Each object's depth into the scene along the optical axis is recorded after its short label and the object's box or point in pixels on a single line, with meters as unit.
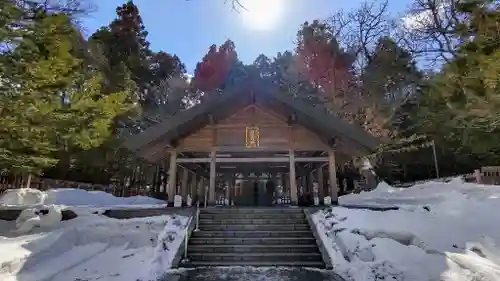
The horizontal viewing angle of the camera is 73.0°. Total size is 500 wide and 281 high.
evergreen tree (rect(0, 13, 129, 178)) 6.92
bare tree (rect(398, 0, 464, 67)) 17.45
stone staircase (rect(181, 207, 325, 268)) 7.82
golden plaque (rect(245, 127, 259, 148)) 12.32
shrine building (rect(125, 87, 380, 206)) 11.01
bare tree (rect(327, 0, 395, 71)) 24.34
